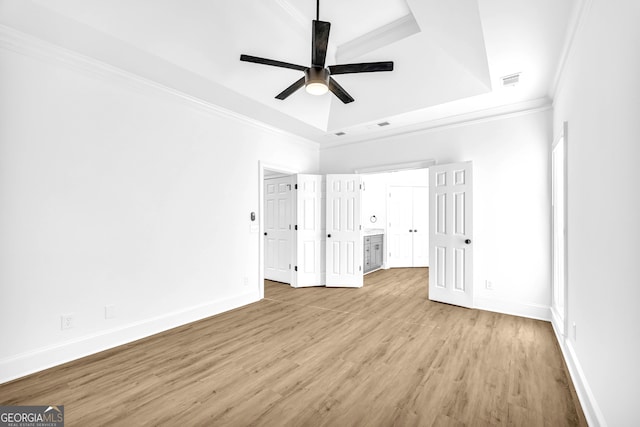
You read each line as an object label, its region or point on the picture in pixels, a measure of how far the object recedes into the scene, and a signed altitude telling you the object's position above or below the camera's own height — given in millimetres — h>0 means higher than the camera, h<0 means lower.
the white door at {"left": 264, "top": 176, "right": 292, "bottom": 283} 5465 -319
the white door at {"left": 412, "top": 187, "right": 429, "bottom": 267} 7336 -299
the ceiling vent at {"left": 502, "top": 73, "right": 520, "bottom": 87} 2996 +1497
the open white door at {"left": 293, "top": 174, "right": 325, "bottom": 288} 5254 -335
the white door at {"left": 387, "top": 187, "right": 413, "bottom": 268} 7270 -351
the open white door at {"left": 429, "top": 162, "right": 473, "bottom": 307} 4012 -306
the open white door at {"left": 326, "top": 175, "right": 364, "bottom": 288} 5234 -348
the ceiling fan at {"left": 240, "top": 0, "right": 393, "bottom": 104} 2346 +1356
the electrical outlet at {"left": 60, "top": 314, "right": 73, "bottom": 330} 2496 -981
